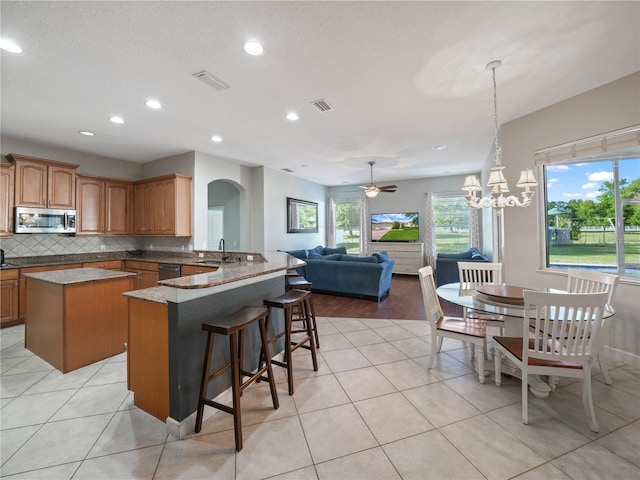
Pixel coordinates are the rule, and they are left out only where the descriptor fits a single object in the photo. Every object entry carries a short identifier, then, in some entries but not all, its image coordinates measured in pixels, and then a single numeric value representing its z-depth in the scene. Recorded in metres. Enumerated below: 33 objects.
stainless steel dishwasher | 4.25
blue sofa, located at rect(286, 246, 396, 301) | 4.93
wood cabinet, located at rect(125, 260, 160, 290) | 4.58
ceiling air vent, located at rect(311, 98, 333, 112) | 2.97
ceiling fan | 5.71
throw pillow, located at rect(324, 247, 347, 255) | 7.31
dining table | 2.09
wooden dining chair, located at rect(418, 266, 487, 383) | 2.32
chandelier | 2.50
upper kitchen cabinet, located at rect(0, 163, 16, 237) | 3.64
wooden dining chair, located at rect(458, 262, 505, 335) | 2.92
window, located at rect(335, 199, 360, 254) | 8.83
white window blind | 2.58
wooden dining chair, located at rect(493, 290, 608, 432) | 1.69
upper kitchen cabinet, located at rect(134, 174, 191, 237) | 4.64
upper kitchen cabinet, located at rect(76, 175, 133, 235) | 4.52
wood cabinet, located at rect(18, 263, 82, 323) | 3.69
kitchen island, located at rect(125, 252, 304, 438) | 1.69
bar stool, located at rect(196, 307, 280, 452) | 1.60
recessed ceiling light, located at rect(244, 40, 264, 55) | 2.04
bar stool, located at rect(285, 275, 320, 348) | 2.89
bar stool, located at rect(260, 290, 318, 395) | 2.17
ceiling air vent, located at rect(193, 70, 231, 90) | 2.43
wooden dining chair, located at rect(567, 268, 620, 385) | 2.27
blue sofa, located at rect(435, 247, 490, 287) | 5.25
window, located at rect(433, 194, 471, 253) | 7.49
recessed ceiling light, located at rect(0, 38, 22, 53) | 1.99
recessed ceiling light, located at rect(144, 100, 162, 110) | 2.96
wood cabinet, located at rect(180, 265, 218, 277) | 3.98
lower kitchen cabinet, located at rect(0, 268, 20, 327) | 3.55
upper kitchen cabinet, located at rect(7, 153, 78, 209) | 3.78
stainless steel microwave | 3.78
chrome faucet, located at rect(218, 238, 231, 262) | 4.24
